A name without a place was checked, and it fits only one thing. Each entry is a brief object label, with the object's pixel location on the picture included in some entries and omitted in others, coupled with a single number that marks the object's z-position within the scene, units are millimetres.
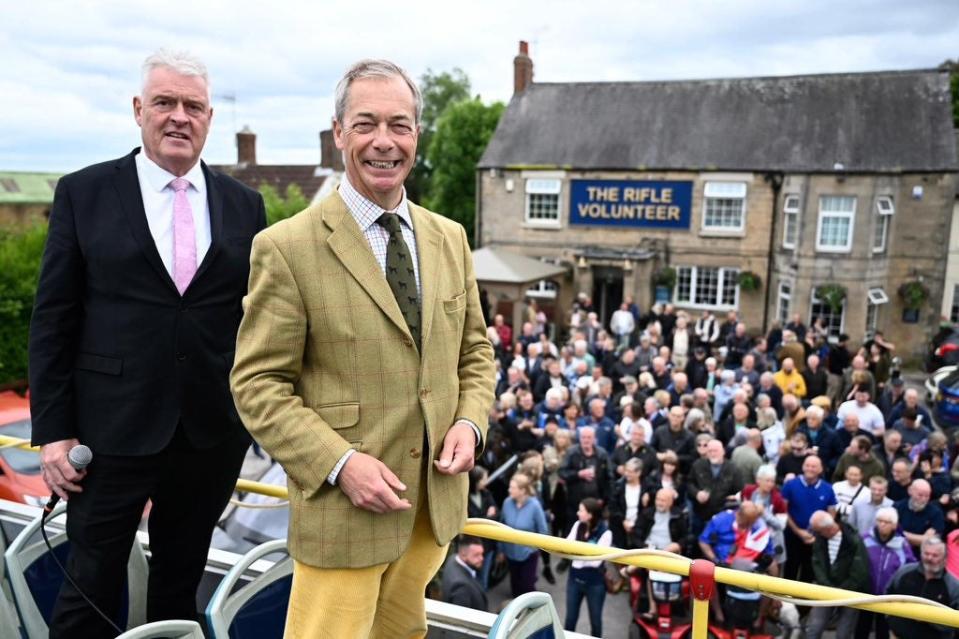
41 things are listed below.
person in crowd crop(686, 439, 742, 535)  7527
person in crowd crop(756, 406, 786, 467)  9039
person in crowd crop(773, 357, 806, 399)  11352
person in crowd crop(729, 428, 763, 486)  7869
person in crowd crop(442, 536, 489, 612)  6180
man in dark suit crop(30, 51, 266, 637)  2244
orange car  7609
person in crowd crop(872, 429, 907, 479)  8422
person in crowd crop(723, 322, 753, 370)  14773
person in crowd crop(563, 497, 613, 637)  6797
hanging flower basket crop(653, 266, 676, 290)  22219
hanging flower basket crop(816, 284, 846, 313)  20062
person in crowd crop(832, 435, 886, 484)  7588
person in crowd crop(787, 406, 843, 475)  8883
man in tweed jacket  1843
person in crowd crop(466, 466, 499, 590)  7648
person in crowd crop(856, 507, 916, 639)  6410
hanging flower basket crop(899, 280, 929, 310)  20484
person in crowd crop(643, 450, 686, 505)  7723
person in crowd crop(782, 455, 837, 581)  7320
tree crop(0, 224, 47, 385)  14508
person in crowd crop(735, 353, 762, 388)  11648
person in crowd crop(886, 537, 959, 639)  5715
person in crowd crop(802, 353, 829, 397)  11914
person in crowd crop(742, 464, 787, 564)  6954
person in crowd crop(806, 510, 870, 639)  6375
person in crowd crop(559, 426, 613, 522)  8273
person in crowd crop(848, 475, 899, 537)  6957
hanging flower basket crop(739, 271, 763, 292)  21266
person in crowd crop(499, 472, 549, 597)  7223
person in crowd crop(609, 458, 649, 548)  7509
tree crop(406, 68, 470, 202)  42469
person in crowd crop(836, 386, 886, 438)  9375
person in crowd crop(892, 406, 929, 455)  9055
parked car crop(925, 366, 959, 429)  12977
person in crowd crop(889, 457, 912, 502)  7480
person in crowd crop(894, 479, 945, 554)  6820
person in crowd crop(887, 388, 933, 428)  9500
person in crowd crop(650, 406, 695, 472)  8914
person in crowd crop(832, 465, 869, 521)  7395
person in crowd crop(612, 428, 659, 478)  8273
